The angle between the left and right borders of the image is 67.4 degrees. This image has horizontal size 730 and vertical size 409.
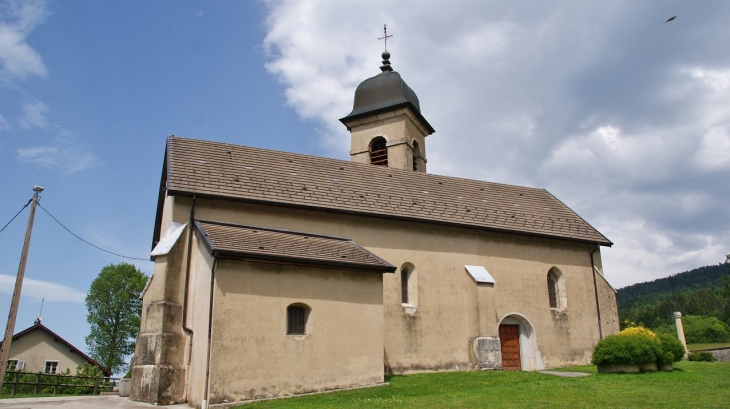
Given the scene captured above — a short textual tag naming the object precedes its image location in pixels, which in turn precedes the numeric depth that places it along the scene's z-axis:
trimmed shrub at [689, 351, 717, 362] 25.17
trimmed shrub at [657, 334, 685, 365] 16.81
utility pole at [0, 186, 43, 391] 15.98
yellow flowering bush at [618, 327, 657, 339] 16.83
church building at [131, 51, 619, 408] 14.51
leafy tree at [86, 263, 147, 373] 43.84
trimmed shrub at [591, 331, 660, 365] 15.84
